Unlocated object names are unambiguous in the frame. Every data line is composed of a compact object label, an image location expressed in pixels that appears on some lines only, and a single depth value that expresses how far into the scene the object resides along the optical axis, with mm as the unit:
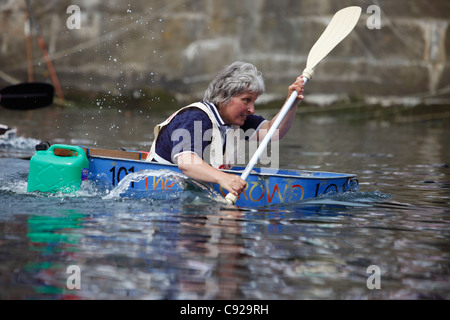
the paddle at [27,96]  14820
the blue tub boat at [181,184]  10094
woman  10055
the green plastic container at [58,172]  10961
